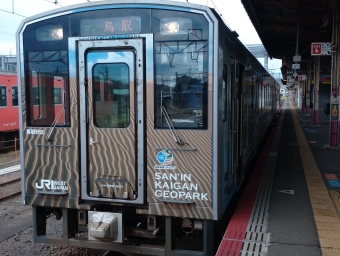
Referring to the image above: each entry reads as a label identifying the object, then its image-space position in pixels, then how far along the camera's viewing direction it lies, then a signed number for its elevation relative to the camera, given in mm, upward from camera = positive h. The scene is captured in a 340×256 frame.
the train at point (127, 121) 4117 -249
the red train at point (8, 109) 15477 -429
